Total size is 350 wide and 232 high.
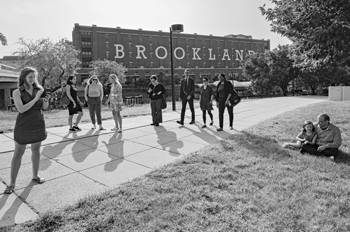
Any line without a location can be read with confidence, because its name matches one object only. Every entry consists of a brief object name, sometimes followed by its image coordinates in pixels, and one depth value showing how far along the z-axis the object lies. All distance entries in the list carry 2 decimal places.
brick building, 59.75
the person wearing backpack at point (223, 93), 7.30
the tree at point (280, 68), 32.53
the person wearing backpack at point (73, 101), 7.25
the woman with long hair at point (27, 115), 3.27
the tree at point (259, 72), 34.28
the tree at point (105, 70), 40.22
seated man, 4.69
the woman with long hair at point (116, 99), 7.29
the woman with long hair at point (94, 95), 7.52
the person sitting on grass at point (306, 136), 5.05
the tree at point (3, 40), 15.85
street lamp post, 12.65
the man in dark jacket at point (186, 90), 8.17
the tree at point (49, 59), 27.89
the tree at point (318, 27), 4.45
